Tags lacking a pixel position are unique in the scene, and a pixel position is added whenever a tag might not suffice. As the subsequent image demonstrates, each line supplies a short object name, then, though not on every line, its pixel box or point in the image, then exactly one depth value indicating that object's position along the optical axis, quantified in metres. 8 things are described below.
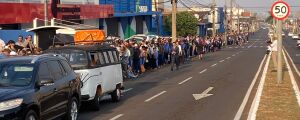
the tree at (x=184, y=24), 79.62
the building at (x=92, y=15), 29.72
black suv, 10.22
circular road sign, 21.47
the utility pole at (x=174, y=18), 44.44
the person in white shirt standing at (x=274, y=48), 28.72
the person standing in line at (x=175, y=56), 33.00
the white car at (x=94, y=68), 15.08
